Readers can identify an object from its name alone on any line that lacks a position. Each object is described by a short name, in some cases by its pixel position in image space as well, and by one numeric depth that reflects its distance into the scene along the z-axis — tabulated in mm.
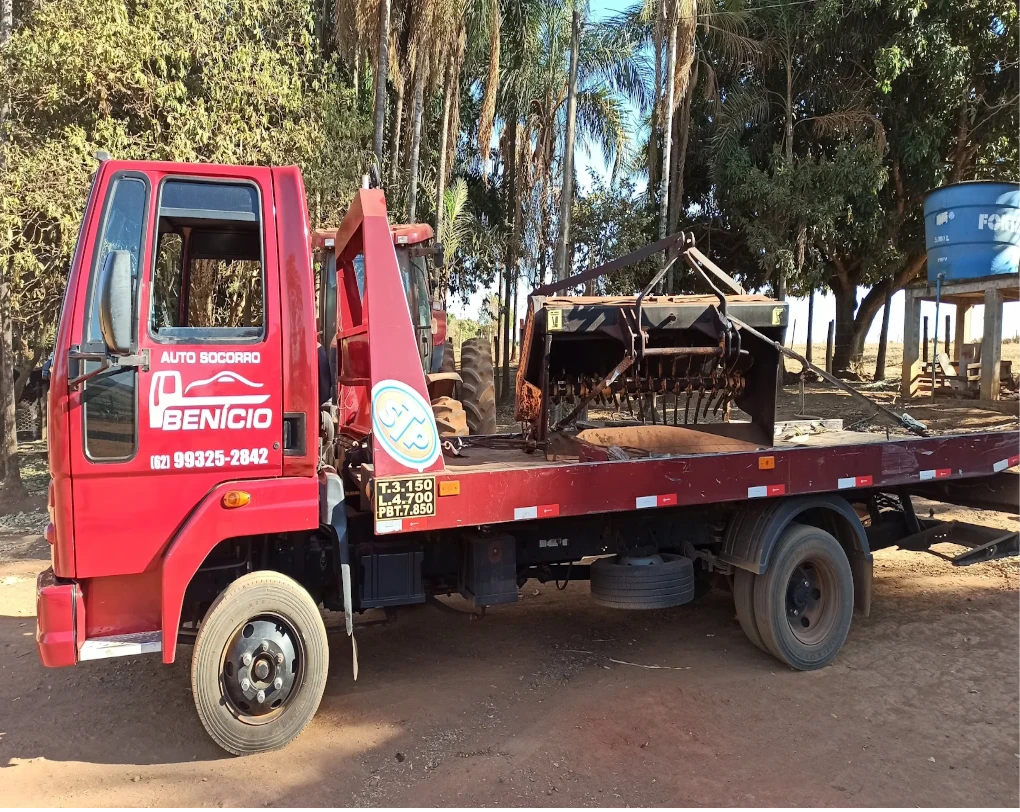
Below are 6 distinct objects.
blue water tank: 13219
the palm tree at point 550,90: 17109
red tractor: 5309
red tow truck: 3334
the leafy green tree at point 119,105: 8422
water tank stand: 13188
